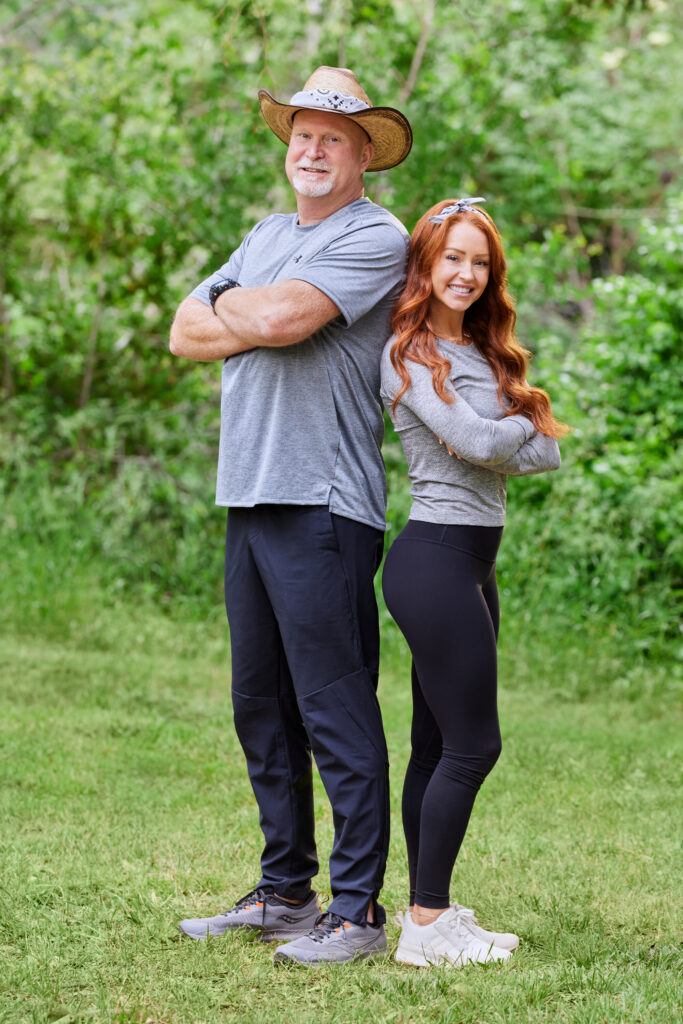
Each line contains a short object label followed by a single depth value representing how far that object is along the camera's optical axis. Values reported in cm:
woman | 557
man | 566
